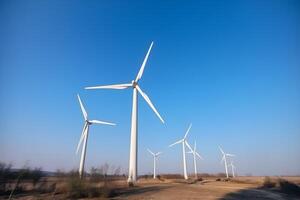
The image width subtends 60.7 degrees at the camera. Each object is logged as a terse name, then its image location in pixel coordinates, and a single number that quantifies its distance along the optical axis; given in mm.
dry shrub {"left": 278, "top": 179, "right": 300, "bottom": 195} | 34969
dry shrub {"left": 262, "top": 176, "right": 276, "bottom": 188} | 45562
